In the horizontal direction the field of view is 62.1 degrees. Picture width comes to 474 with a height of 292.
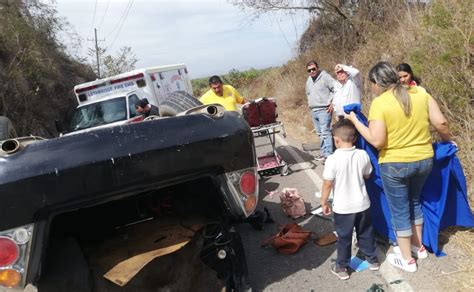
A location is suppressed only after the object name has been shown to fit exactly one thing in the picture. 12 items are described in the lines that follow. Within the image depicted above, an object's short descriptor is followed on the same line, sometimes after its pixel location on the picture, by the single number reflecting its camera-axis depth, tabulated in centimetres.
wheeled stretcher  722
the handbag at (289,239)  418
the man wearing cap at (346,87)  649
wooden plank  281
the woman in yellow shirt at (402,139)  336
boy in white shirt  348
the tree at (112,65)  3791
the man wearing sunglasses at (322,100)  740
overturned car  242
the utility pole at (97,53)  3694
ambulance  1066
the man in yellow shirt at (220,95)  695
